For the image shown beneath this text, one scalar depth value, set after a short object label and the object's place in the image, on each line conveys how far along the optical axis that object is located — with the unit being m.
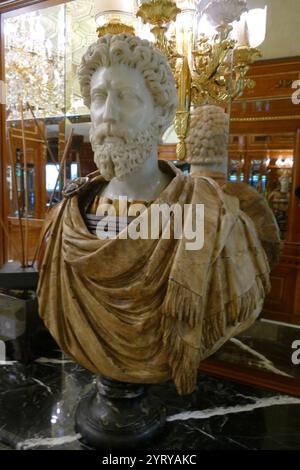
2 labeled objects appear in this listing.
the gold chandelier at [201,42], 1.35
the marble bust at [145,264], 0.83
